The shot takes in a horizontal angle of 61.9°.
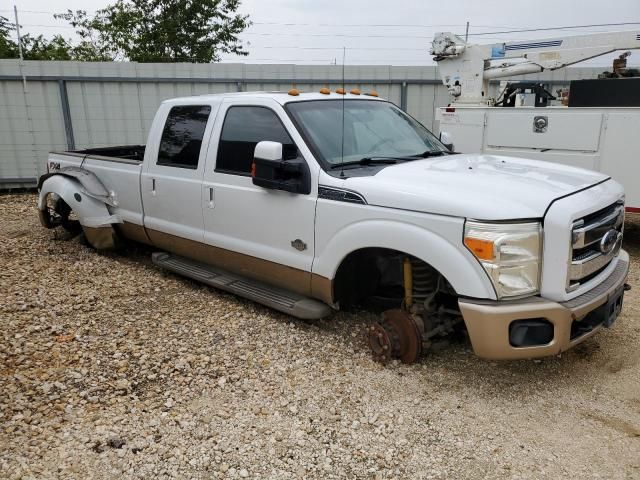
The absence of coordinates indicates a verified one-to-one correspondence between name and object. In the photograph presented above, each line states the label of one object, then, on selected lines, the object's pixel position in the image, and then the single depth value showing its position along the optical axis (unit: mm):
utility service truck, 6648
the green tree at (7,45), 21203
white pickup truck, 3088
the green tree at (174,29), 19453
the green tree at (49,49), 23750
